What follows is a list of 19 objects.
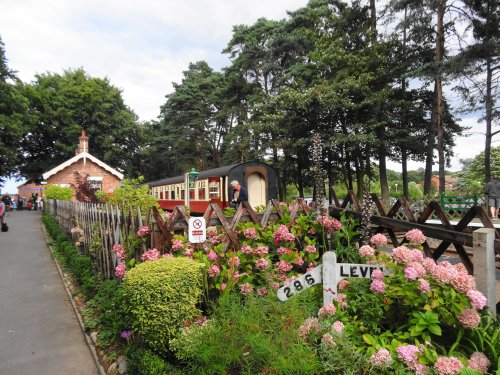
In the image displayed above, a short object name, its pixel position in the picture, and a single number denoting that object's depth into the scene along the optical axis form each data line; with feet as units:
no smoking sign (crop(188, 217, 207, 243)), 12.60
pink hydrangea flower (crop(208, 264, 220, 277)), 11.64
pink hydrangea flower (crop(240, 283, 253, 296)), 11.54
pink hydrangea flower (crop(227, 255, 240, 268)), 12.14
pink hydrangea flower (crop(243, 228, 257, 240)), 13.17
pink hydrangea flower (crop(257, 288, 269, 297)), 11.56
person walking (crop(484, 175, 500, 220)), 46.26
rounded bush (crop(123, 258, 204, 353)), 10.27
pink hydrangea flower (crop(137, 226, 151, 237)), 13.88
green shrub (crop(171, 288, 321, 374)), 7.44
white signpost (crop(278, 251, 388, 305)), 9.08
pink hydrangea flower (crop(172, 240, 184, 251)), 12.90
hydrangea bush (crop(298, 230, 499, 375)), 7.03
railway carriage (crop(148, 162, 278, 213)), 57.47
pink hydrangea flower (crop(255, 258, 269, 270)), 12.21
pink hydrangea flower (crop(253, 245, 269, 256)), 12.59
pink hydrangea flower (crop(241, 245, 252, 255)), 12.46
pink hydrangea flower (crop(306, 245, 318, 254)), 13.62
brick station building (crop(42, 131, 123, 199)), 95.71
